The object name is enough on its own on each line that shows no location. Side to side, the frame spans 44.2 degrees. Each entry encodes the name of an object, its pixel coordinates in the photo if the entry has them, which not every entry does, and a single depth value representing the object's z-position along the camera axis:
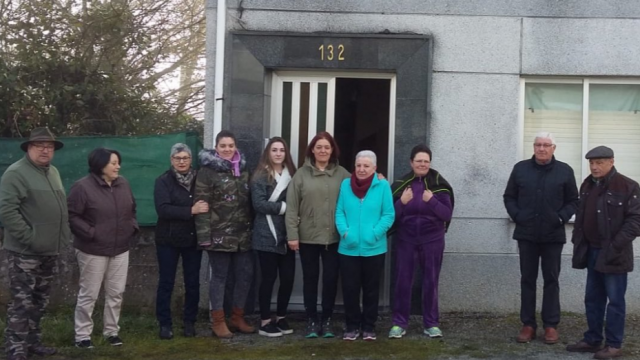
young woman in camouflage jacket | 7.07
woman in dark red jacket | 6.72
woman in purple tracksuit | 7.11
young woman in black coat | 7.14
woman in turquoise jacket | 6.98
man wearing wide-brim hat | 6.27
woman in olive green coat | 7.11
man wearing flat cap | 6.52
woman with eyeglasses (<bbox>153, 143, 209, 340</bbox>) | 7.04
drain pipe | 8.03
